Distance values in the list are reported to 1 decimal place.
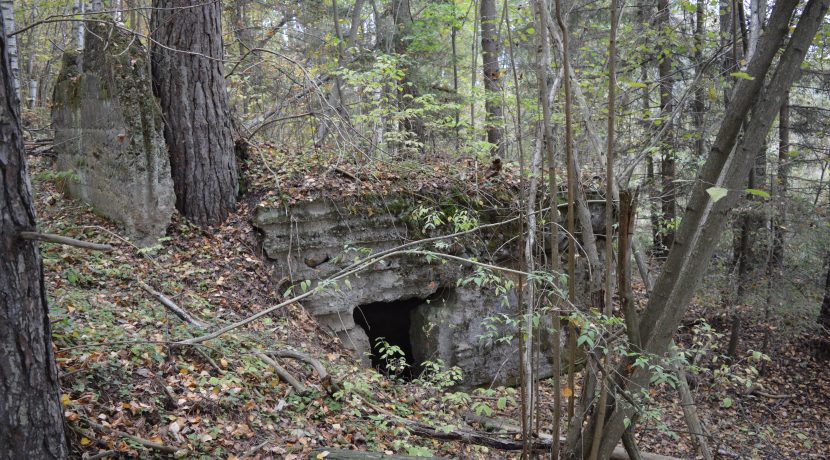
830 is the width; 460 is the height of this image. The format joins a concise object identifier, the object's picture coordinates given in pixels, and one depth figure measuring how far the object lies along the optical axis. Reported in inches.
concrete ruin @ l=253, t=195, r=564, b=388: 270.7
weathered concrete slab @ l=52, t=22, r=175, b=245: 239.6
